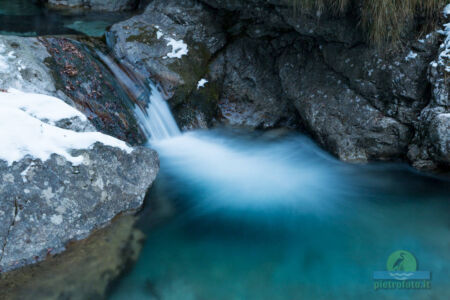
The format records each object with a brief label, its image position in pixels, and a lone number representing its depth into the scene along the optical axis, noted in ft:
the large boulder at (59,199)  12.38
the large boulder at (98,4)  39.65
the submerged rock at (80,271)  11.76
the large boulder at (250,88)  25.62
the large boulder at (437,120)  17.75
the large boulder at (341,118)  20.45
